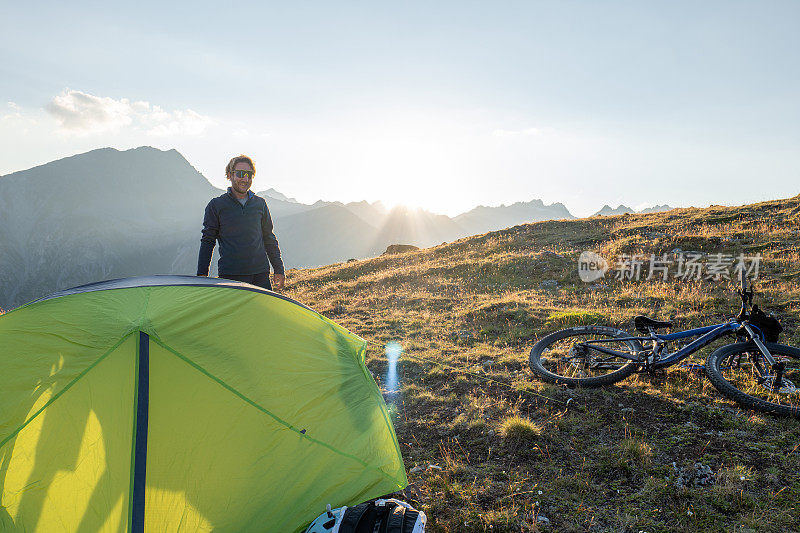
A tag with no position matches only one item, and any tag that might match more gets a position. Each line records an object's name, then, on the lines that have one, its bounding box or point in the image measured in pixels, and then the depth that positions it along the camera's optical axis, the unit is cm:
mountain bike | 543
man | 698
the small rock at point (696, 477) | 419
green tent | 324
